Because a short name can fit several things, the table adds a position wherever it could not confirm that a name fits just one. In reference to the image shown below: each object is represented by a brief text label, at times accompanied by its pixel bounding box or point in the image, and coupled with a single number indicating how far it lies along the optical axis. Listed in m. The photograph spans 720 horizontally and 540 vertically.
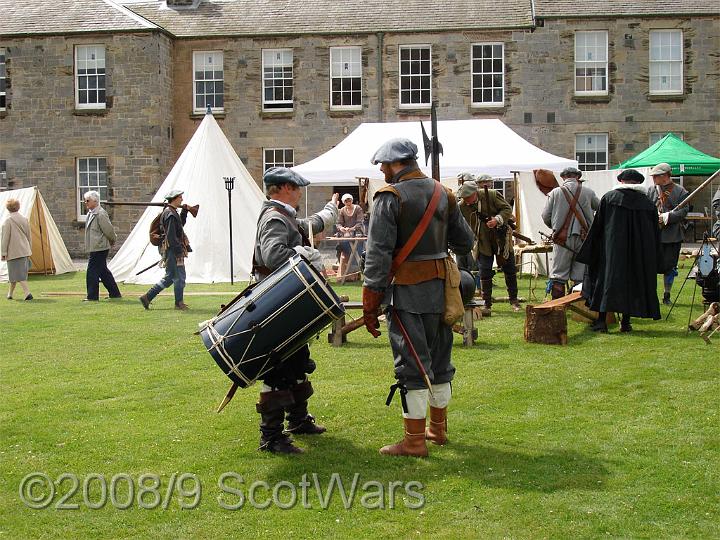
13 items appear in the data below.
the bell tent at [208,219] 18.70
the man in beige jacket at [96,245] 15.06
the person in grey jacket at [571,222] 10.82
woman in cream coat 15.87
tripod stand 9.79
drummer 5.84
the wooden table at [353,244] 17.41
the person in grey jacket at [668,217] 11.14
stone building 27.05
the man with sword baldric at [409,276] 5.57
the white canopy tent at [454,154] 16.84
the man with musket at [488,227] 11.90
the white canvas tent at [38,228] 21.16
